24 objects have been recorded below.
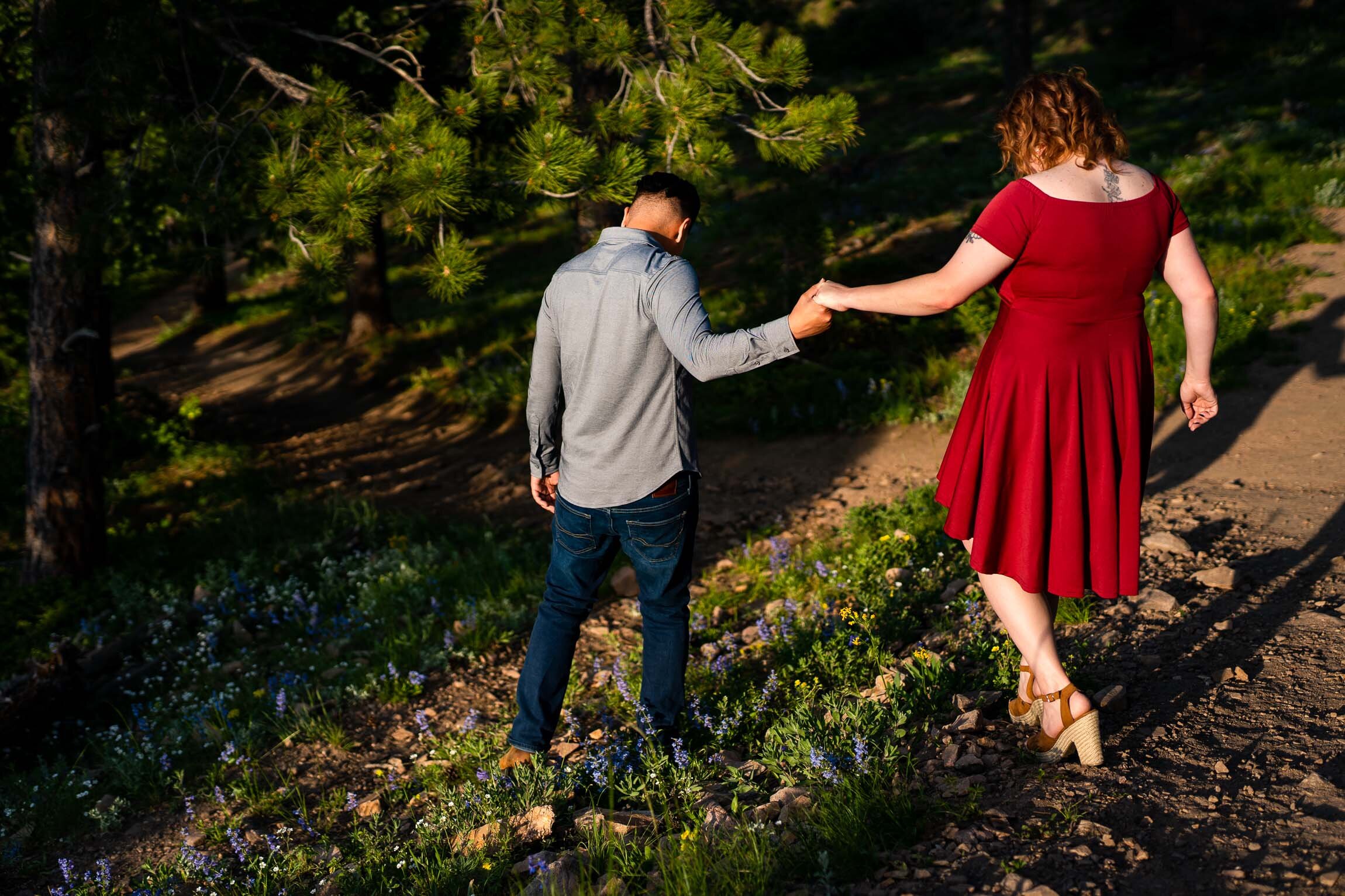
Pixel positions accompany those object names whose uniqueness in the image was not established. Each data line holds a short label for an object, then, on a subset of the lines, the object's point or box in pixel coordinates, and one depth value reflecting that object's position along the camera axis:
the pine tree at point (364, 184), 5.08
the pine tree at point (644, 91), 5.50
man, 3.25
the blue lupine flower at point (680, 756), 3.52
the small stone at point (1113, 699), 3.47
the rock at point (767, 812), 3.16
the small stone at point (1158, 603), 4.41
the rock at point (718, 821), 3.04
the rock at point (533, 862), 3.07
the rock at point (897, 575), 5.27
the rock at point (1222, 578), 4.57
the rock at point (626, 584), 6.07
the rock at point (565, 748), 4.18
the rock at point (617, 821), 3.22
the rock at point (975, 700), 3.64
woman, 2.90
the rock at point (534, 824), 3.35
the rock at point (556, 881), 2.83
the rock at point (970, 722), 3.48
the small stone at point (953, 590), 5.04
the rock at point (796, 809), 3.04
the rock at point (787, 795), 3.17
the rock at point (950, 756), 3.25
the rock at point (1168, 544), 5.09
